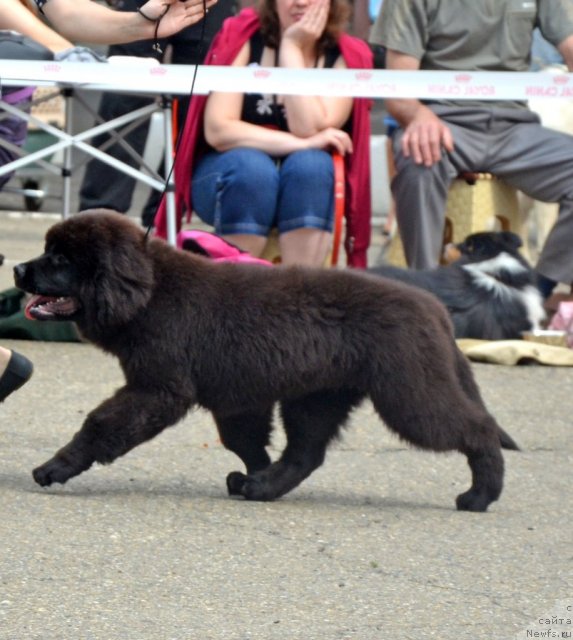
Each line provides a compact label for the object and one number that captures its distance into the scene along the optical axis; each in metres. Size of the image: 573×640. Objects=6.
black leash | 8.45
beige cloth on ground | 13.33
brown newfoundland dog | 8.48
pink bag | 12.41
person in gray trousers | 14.18
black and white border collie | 13.64
